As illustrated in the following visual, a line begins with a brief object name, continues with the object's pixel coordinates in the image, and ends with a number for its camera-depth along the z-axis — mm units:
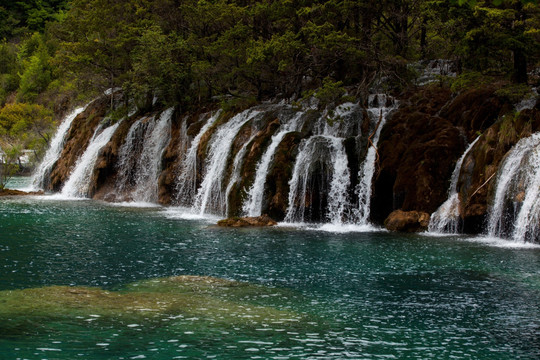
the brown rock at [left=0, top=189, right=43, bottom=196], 41562
